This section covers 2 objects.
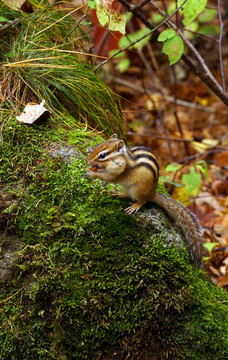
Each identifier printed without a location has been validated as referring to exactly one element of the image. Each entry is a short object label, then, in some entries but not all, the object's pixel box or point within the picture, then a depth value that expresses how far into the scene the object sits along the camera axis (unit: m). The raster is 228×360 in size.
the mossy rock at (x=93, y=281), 4.62
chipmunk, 5.10
